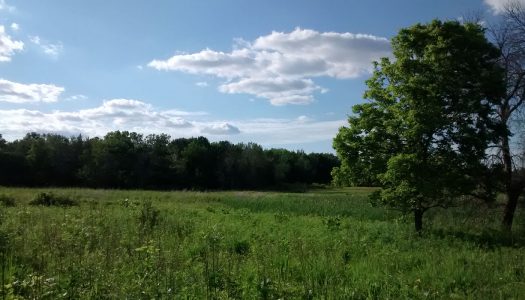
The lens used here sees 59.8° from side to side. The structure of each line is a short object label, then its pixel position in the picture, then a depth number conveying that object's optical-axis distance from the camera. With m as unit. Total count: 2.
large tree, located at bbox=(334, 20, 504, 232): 17.58
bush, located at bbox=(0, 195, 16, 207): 25.67
